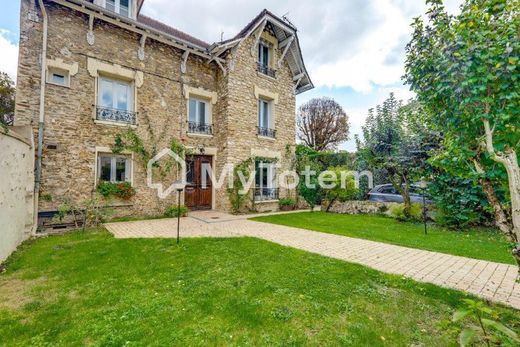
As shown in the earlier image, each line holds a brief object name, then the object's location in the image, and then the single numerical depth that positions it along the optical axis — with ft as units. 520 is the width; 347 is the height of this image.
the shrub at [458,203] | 26.17
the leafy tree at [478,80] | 6.98
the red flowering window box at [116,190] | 27.09
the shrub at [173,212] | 31.41
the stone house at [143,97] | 24.41
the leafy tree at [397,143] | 30.55
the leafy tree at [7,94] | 40.84
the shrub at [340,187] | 38.47
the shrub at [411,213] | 29.89
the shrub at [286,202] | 40.50
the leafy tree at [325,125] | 85.05
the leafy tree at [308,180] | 40.83
